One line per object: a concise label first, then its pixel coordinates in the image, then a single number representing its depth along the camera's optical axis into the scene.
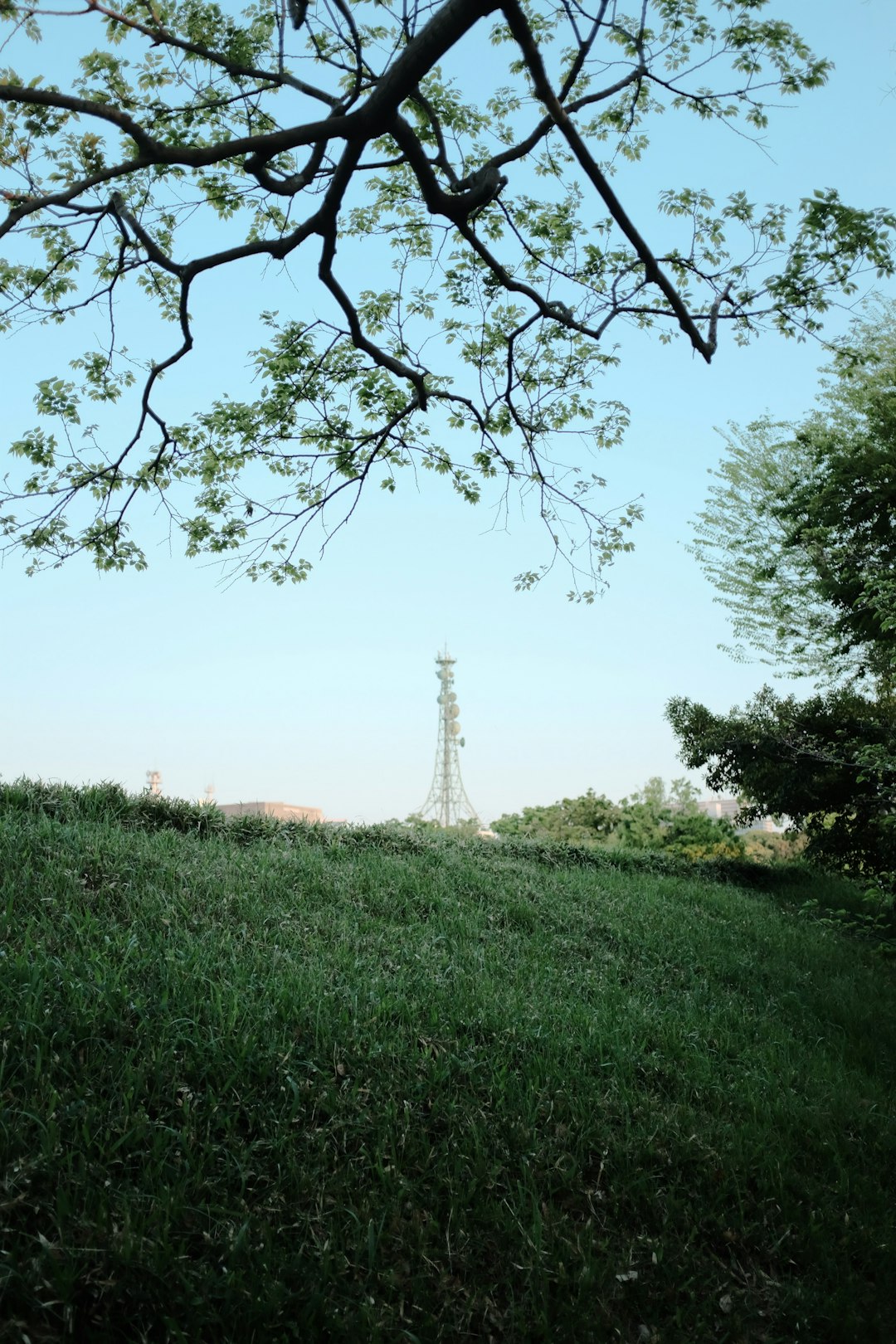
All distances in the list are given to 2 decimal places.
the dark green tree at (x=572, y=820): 16.55
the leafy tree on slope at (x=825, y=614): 10.26
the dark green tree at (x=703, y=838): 15.38
